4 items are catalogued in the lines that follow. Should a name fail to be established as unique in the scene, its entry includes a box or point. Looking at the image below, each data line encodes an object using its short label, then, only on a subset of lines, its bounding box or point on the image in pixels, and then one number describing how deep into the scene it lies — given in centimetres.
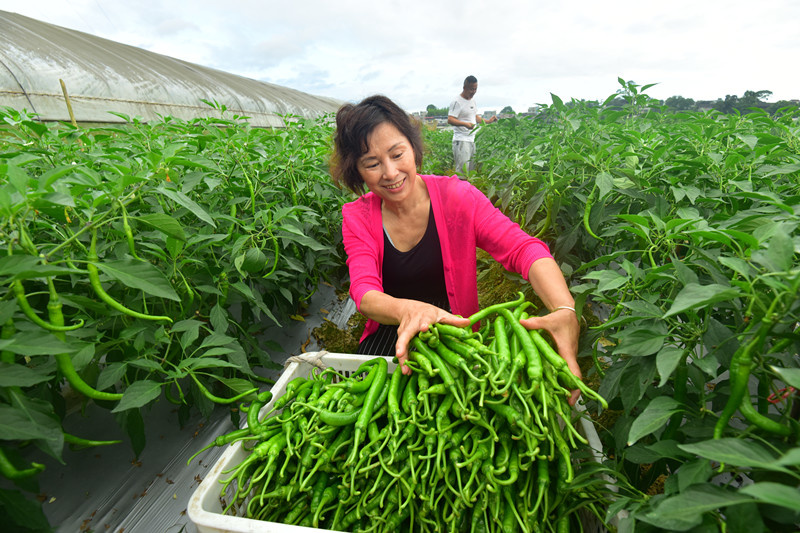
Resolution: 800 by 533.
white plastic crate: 103
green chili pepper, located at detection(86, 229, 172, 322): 104
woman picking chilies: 197
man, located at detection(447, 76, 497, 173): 862
